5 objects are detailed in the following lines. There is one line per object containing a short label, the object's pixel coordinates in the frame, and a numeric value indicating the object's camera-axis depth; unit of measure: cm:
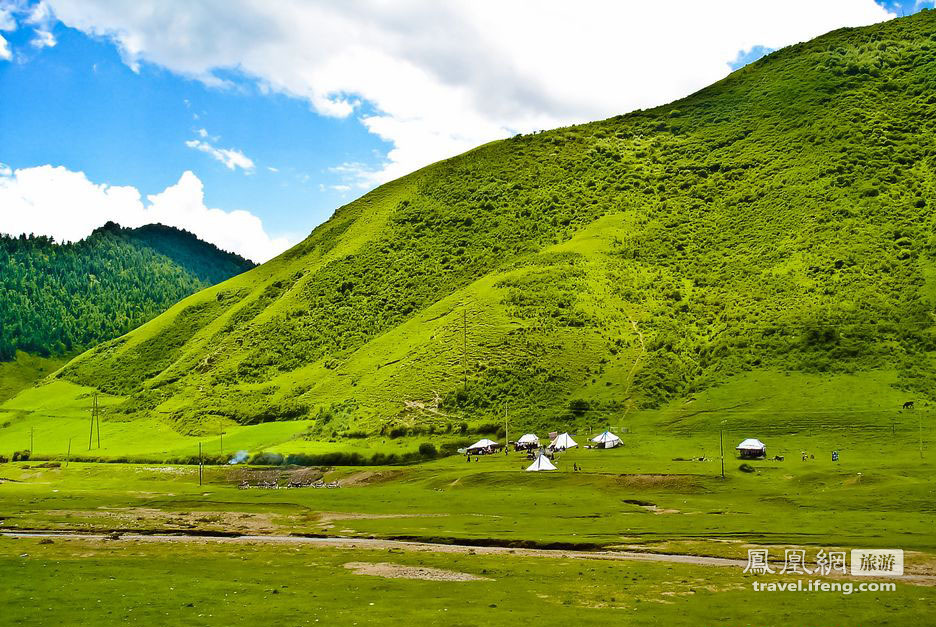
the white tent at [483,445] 13212
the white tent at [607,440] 12438
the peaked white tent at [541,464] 10582
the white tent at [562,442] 12569
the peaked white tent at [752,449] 10850
